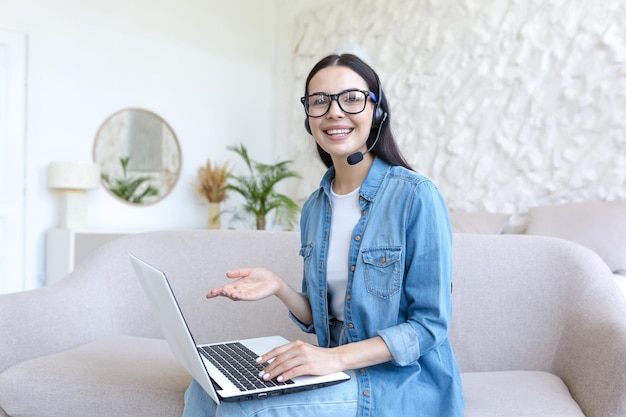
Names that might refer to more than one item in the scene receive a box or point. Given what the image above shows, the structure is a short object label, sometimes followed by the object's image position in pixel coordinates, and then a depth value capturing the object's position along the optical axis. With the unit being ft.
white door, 14.97
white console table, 14.90
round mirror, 16.78
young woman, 4.14
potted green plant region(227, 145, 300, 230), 18.13
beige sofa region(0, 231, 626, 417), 5.36
